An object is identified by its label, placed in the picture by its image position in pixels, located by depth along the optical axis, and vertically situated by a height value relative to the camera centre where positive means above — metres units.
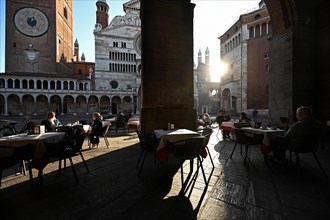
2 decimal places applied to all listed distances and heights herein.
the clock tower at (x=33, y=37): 32.84 +15.34
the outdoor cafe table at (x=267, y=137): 3.39 -0.63
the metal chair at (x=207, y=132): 3.44 -0.52
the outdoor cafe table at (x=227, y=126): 5.91 -0.67
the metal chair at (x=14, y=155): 2.40 -0.75
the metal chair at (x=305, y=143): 2.93 -0.65
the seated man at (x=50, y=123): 4.57 -0.44
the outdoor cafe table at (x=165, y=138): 2.92 -0.57
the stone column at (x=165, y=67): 4.93 +1.33
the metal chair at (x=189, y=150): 2.66 -0.73
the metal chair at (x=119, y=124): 8.04 -0.81
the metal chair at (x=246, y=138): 3.60 -0.69
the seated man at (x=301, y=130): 2.97 -0.41
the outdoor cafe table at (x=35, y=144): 2.60 -0.63
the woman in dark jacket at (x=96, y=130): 5.26 -0.73
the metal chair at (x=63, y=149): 2.84 -0.76
